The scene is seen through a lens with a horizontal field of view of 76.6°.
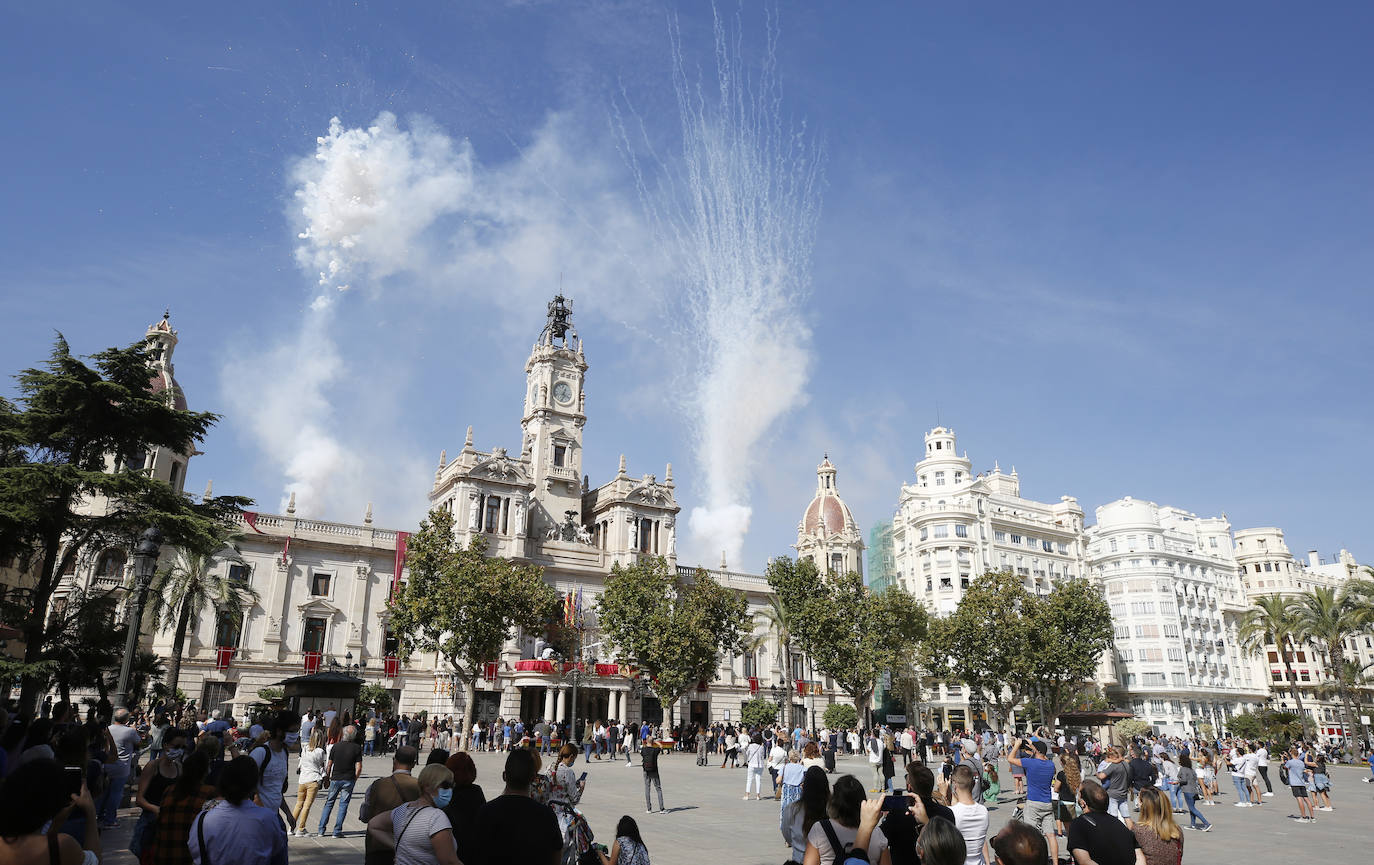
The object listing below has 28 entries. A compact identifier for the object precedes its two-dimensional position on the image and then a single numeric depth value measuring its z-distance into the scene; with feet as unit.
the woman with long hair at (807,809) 23.61
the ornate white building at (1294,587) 301.22
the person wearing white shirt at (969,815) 26.22
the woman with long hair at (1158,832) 24.02
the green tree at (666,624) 152.15
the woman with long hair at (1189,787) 61.87
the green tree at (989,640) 179.52
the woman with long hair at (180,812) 22.53
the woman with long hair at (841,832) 21.30
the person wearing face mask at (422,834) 20.20
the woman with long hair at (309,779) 47.62
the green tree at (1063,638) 177.78
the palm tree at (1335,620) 181.06
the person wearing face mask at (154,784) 31.17
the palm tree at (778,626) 179.54
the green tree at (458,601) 133.49
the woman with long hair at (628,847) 23.32
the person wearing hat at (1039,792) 41.01
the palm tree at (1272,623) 223.30
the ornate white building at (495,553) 158.71
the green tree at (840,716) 203.31
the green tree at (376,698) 151.02
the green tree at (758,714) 187.52
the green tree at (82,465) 71.20
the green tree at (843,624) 171.73
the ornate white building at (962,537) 271.49
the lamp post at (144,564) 53.36
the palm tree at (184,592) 119.14
